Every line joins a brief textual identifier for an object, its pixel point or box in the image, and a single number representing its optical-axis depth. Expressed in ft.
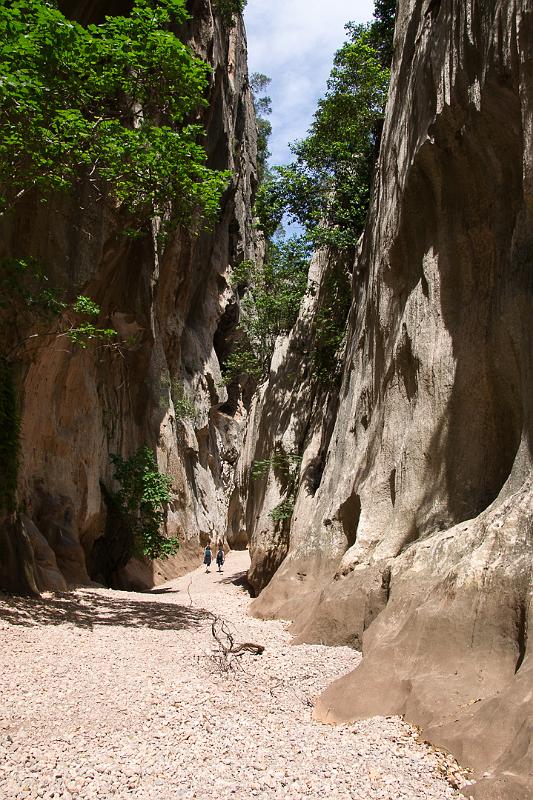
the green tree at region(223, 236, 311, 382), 67.92
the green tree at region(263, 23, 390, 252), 55.83
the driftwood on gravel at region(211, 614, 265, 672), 26.25
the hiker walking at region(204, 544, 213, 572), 79.92
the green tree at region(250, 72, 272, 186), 157.45
